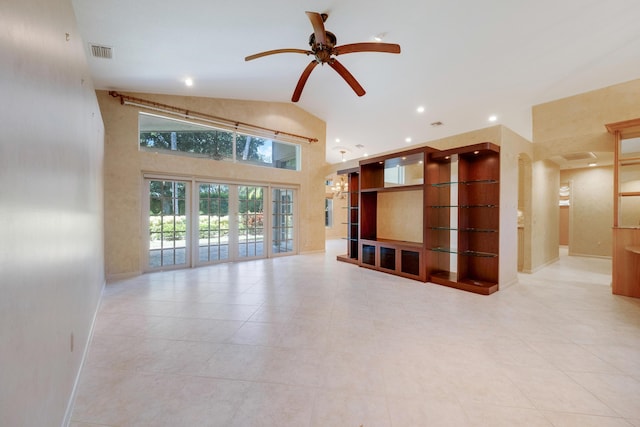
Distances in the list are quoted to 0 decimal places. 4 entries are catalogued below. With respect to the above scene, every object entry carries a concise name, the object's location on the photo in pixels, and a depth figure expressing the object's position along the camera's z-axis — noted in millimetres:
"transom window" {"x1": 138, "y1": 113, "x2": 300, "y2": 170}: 5031
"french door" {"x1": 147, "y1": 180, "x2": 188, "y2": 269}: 5055
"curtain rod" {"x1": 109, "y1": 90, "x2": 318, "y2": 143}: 4609
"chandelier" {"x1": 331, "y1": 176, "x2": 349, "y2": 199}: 9239
